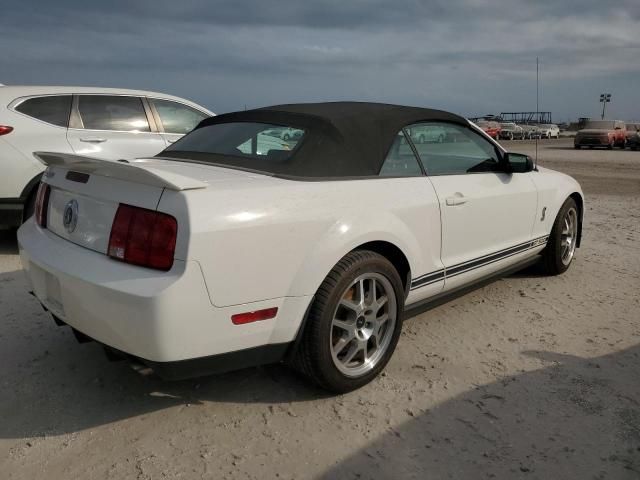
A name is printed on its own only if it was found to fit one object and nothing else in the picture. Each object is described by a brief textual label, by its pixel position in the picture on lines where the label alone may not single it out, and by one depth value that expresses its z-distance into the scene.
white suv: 5.27
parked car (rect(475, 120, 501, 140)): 39.11
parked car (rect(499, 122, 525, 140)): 44.80
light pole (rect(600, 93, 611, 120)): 52.00
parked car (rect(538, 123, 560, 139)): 52.12
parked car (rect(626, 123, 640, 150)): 28.14
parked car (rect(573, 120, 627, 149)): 28.86
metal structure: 74.94
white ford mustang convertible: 2.23
